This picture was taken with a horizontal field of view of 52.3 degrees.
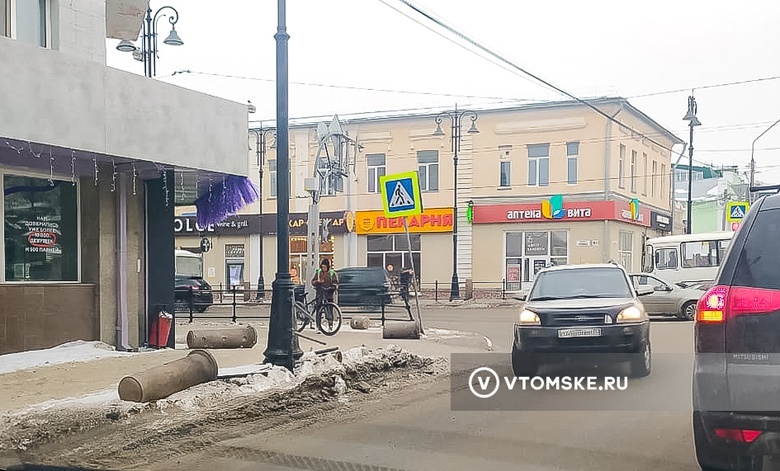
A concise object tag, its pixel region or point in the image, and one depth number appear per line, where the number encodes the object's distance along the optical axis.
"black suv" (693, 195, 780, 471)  4.25
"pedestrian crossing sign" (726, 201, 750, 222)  31.63
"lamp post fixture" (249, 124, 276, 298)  41.19
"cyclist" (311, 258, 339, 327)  18.36
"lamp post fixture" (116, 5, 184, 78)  17.66
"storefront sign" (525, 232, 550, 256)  36.91
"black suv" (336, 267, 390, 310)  27.12
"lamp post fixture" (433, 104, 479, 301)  35.78
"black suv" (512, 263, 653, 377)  9.95
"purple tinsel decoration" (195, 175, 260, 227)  13.62
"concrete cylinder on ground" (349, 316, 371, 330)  18.64
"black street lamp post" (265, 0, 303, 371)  10.30
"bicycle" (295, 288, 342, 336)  16.50
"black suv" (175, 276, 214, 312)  24.98
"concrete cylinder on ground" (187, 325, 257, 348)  13.17
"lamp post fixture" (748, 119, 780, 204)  37.83
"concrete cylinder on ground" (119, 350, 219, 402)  8.17
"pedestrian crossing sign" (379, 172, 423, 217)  14.84
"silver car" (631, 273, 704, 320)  22.05
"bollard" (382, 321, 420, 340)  15.97
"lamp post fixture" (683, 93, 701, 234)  34.19
